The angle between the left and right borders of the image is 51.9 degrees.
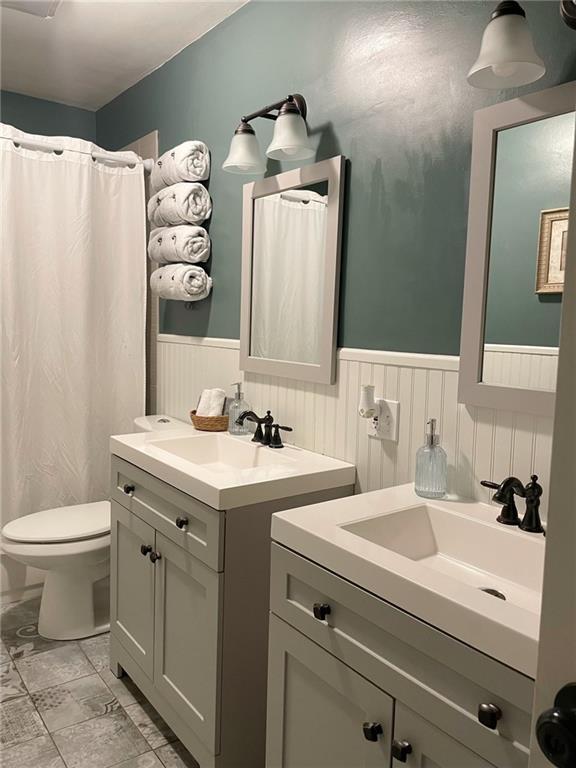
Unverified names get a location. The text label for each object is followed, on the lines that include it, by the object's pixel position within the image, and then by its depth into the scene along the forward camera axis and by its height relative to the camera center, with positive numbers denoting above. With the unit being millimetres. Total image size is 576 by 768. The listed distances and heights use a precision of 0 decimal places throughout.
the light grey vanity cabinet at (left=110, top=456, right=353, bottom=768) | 1603 -840
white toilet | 2312 -929
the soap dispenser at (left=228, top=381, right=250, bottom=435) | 2250 -328
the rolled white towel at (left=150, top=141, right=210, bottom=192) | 2459 +677
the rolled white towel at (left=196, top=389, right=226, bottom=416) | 2348 -307
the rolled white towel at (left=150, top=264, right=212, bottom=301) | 2496 +178
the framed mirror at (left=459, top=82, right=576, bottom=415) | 1309 +196
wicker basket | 2320 -382
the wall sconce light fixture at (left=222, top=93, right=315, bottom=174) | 1855 +615
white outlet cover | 1715 -267
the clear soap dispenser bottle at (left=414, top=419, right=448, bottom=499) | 1535 -352
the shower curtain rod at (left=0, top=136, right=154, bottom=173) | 2637 +783
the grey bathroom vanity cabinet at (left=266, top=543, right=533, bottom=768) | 913 -636
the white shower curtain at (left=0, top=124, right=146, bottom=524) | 2670 +16
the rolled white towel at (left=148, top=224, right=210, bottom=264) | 2484 +340
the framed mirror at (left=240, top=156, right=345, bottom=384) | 1885 +195
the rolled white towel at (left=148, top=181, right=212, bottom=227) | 2480 +511
